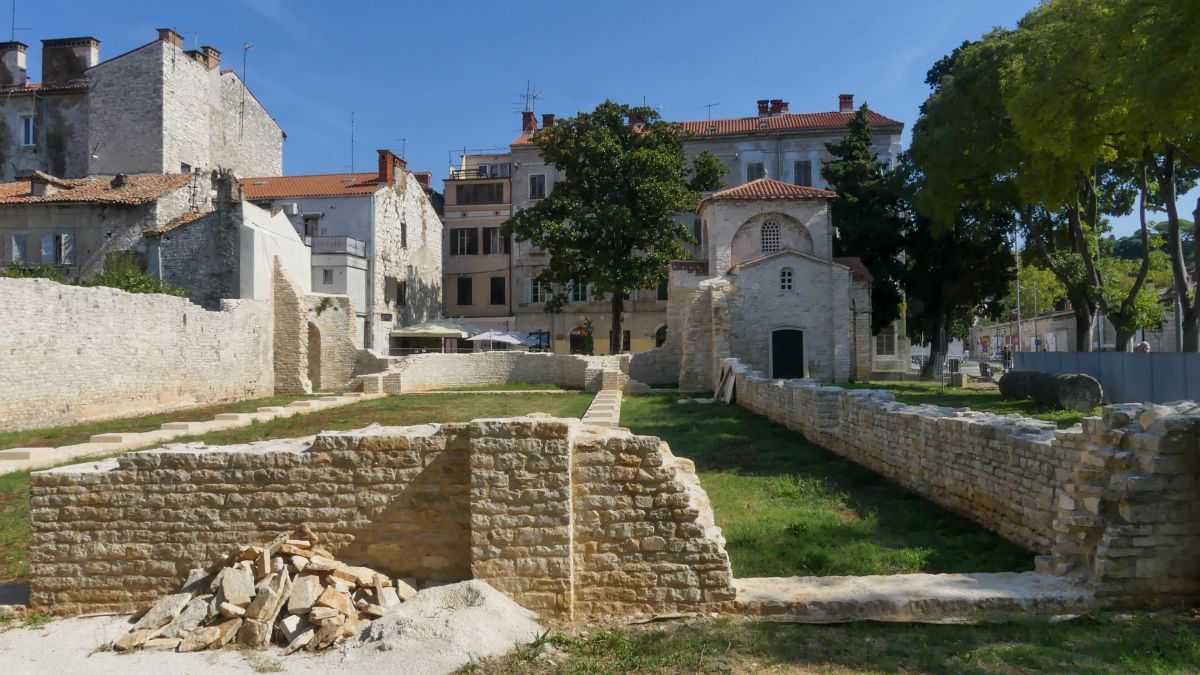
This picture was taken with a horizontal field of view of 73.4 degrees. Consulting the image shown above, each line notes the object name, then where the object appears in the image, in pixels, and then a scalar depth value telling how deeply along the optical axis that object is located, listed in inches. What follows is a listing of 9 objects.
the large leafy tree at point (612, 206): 1322.6
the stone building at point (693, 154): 1745.8
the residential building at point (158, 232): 1063.6
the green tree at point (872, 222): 1330.0
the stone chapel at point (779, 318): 1117.1
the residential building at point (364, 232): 1445.6
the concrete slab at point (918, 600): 206.5
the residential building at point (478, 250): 1847.9
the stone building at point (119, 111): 1392.7
